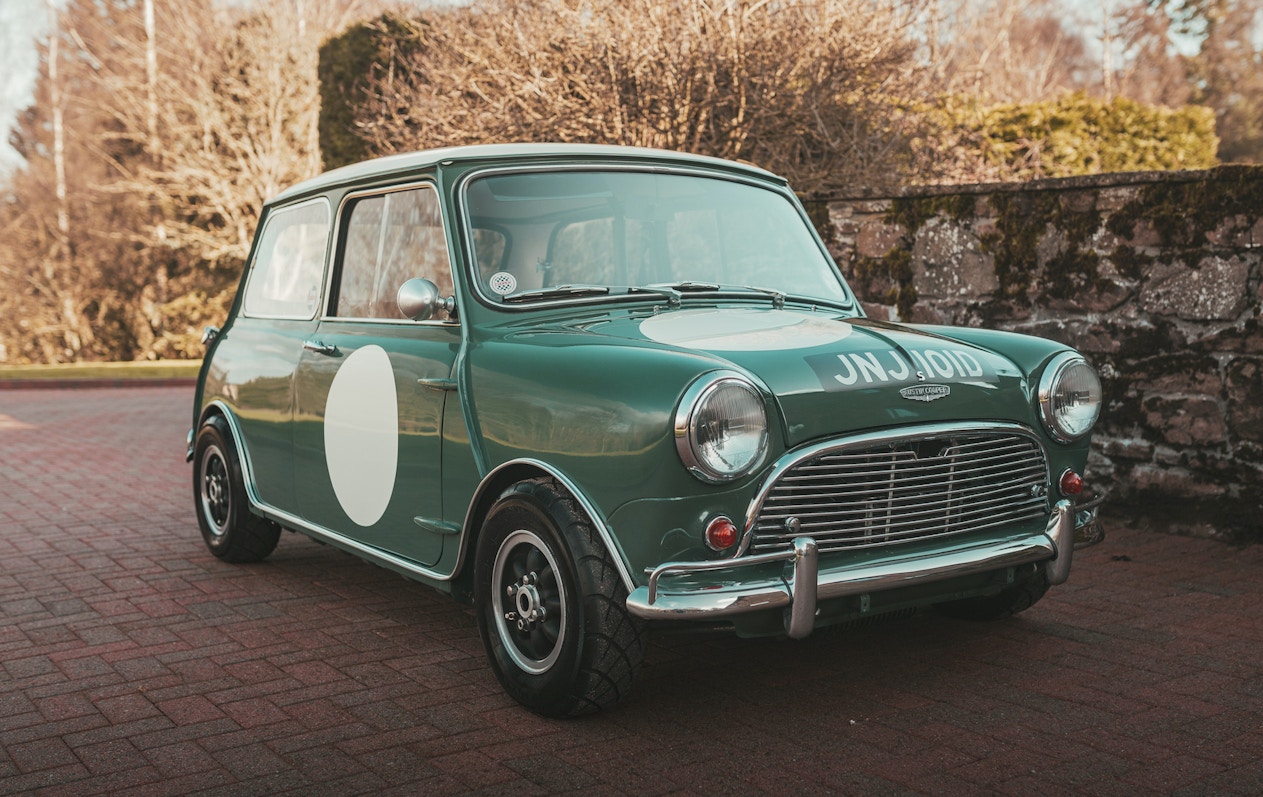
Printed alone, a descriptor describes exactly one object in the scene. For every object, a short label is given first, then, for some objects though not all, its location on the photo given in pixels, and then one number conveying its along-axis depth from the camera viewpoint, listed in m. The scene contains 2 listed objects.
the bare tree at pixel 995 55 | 14.85
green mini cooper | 3.20
